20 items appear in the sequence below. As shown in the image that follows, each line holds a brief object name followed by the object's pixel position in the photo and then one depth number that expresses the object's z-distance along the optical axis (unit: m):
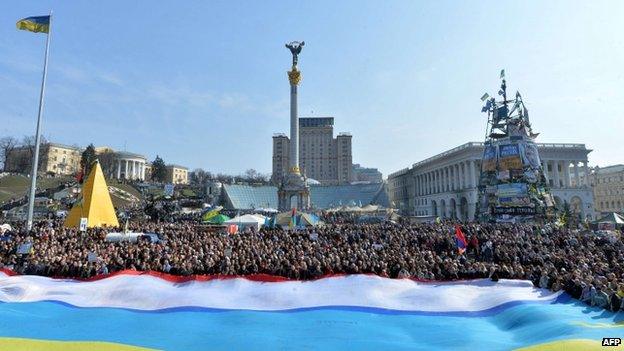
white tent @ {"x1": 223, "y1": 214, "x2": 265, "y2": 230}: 34.28
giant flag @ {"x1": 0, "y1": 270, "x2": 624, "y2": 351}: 8.51
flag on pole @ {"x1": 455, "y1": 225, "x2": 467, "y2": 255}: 19.64
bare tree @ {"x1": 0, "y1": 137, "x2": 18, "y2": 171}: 98.44
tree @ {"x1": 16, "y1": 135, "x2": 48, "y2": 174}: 99.69
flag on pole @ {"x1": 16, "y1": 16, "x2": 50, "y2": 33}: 25.50
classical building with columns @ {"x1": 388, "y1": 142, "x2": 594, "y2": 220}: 80.94
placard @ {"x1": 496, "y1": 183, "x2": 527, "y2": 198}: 42.97
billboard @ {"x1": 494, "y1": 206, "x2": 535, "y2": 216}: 42.28
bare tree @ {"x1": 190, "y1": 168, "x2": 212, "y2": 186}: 150.75
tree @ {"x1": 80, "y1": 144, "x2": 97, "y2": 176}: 103.82
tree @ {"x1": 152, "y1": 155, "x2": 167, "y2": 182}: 119.94
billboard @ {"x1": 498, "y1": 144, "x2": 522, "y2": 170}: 45.03
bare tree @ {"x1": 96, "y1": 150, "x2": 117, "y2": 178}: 116.25
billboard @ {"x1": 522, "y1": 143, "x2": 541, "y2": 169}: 45.09
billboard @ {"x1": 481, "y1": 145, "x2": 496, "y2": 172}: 47.82
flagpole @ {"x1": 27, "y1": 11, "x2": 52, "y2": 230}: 24.56
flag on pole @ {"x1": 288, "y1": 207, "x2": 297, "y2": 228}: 33.06
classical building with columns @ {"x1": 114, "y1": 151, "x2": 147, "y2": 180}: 133.50
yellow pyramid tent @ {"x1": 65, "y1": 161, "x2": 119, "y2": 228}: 28.48
